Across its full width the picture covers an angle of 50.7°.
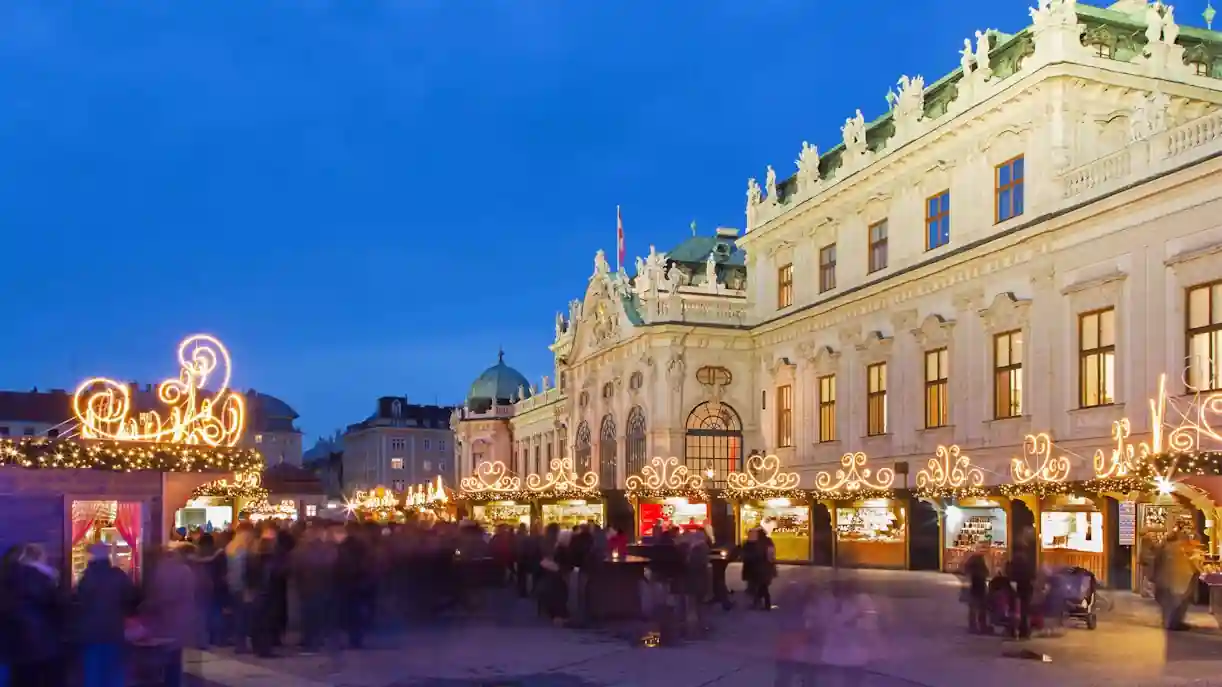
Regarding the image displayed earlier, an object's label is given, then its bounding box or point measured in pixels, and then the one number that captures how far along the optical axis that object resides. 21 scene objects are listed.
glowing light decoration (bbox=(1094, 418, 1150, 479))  25.73
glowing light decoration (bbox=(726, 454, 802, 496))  41.56
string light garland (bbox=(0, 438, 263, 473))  20.09
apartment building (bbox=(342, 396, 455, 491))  125.62
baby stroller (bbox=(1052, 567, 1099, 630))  19.81
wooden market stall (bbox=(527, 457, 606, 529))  51.28
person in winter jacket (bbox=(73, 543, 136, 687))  10.57
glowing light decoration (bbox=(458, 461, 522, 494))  61.36
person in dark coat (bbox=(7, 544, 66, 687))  10.30
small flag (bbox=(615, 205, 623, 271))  55.92
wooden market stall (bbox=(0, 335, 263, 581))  20.33
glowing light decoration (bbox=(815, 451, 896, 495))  36.31
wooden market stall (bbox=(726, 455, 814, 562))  39.66
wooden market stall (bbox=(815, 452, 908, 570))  34.88
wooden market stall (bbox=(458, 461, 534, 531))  57.00
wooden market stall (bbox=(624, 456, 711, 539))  46.34
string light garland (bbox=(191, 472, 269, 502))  38.56
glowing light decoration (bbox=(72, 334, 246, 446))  21.70
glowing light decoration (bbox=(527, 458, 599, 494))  51.78
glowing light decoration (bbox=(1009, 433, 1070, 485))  28.53
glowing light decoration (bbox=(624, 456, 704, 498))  46.31
